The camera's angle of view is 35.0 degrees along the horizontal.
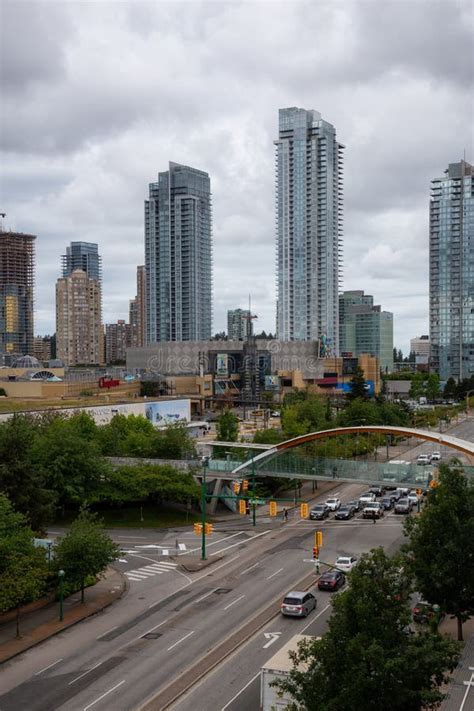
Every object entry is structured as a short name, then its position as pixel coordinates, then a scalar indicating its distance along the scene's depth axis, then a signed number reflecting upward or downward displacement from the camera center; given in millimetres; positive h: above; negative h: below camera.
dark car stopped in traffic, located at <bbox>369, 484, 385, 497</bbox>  71312 -12759
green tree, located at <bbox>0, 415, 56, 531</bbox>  44344 -7136
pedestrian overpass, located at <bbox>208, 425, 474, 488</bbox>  52719 -8438
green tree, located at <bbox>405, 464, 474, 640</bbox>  31219 -8109
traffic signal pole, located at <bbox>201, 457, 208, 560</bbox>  47478 -11688
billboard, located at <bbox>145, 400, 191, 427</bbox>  109875 -7887
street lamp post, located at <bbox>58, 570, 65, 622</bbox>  36688 -11541
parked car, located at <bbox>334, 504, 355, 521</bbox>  60594 -12567
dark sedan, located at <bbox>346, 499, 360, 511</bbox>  63806 -12722
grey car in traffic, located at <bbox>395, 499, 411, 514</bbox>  62372 -12397
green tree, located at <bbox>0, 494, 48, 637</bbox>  34094 -9834
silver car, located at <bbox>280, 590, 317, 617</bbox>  36250 -11952
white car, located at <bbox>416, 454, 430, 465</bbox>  84412 -11668
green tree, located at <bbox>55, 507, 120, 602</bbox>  38219 -9982
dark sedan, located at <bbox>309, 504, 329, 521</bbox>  60844 -12554
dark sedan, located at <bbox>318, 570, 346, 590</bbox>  40500 -12053
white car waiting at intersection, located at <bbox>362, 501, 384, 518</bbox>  59938 -12222
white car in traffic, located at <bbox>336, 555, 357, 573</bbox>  44000 -12102
